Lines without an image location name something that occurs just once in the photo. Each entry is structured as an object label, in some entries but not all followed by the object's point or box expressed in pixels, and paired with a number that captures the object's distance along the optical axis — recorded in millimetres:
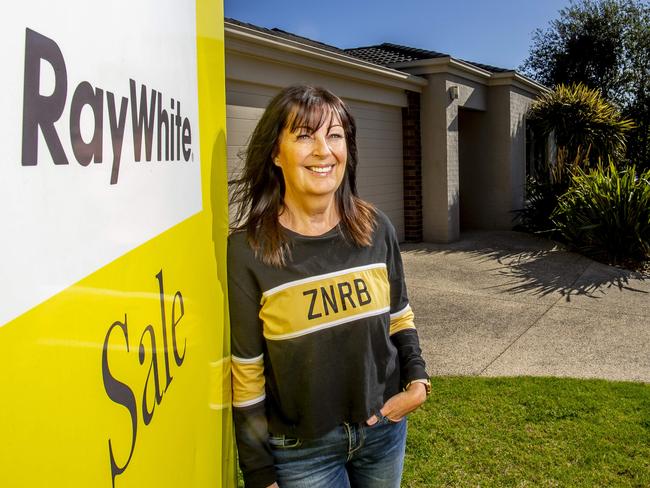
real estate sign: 722
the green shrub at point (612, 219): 11094
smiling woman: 1960
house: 8539
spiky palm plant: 15516
